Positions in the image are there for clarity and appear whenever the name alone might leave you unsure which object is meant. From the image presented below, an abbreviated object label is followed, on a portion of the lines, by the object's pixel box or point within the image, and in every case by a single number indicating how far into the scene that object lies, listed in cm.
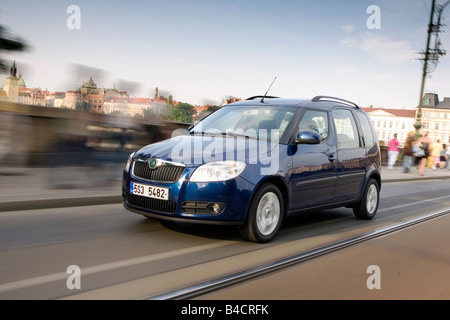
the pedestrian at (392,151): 2162
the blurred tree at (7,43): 912
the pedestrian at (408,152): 2041
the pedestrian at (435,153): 2819
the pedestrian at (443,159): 3086
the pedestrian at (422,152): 2059
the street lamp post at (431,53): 2302
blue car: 479
